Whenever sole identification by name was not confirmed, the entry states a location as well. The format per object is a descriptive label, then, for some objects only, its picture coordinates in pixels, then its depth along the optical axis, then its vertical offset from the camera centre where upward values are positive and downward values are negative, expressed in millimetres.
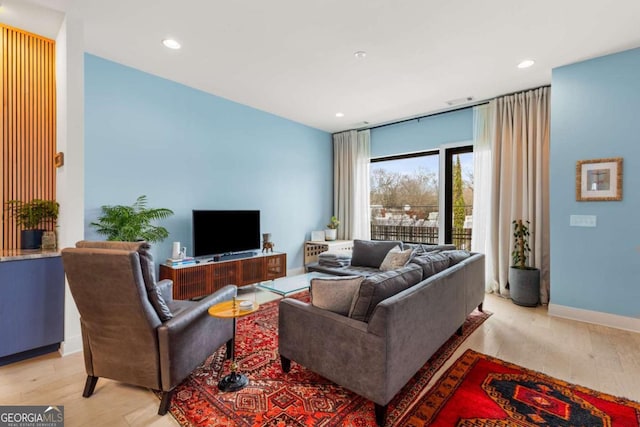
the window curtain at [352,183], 5922 +597
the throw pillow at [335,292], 1933 -534
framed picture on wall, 3113 +353
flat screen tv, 3914 -281
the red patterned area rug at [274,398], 1742 -1212
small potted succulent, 5926 -346
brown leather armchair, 1669 -662
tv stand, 3576 -822
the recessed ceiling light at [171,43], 2891 +1666
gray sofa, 1657 -779
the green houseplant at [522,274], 3756 -795
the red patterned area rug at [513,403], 1751 -1227
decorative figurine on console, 4672 -490
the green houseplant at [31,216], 2602 -37
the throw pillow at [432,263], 2445 -443
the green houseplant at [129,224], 3074 -127
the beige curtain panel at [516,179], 3914 +452
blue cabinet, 2264 -760
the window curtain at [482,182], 4387 +449
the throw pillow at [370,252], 4320 -589
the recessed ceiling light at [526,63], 3236 +1651
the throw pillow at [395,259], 3568 -579
